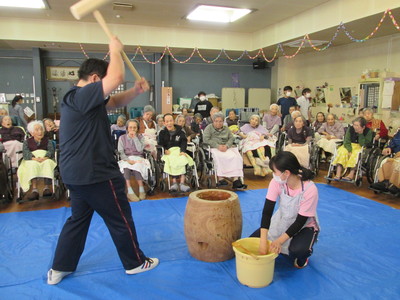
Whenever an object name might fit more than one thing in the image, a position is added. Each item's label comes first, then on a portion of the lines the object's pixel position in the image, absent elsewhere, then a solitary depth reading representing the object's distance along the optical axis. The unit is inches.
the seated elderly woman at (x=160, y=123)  224.0
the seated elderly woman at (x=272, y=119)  250.6
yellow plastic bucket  80.8
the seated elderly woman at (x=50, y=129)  185.7
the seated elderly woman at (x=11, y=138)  192.2
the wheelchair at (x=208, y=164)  177.0
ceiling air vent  247.3
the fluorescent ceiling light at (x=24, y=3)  245.8
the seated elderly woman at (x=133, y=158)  160.9
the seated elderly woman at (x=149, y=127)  208.4
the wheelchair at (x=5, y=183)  148.9
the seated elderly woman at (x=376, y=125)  205.5
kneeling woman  85.2
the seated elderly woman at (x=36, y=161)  147.6
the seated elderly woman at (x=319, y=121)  244.6
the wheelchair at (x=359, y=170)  178.1
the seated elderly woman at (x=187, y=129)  198.8
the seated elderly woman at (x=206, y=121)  246.1
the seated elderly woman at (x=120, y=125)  218.7
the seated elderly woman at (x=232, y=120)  252.7
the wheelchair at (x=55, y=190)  150.3
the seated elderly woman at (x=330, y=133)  217.6
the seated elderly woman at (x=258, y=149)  200.7
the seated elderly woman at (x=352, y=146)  182.1
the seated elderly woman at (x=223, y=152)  176.4
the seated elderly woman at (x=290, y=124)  214.3
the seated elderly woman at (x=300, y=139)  201.2
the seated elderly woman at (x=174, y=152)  167.0
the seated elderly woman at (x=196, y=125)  233.7
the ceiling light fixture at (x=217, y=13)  261.6
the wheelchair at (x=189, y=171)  172.9
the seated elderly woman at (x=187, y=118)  276.1
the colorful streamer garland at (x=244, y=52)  263.2
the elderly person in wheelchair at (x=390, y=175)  157.1
